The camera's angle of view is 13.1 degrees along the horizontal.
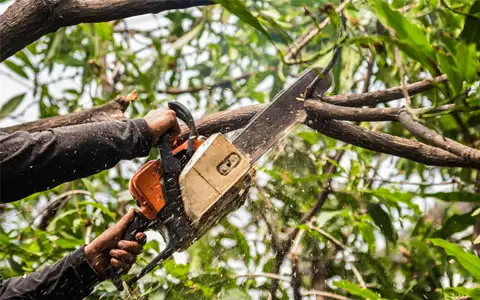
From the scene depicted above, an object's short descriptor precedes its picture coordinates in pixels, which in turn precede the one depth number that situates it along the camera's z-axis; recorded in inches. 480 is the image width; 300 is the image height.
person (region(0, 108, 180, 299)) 229.2
